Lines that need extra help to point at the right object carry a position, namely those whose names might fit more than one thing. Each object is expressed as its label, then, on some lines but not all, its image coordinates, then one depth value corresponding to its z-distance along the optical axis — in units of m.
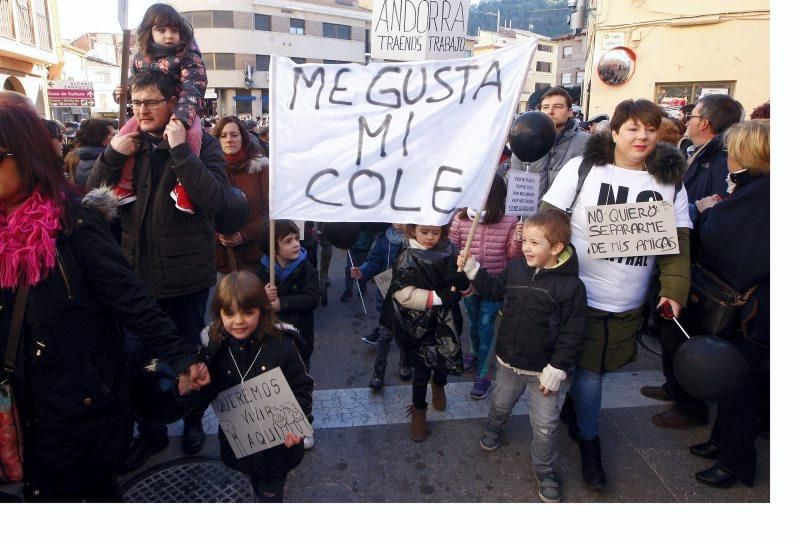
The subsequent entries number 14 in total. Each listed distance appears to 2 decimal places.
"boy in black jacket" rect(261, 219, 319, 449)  3.27
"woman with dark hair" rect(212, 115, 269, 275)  4.02
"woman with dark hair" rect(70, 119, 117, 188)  4.09
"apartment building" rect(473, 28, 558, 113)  56.78
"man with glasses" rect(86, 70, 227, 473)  2.68
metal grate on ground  2.79
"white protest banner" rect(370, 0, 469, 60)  5.64
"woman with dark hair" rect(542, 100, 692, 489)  2.66
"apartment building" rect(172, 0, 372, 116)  43.94
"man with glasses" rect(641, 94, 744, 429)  3.51
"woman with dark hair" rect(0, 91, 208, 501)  1.75
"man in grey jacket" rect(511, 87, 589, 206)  4.32
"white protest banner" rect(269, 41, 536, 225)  2.51
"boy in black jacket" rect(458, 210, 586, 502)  2.65
